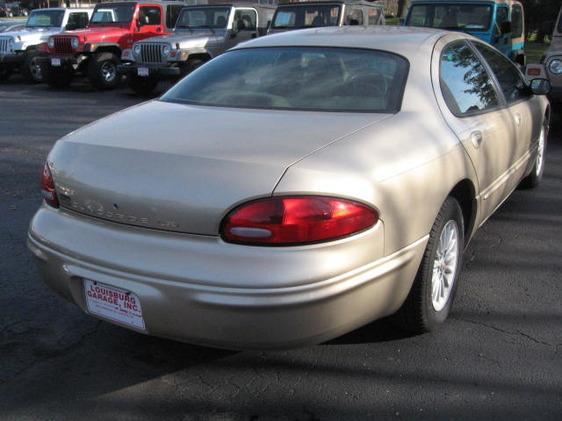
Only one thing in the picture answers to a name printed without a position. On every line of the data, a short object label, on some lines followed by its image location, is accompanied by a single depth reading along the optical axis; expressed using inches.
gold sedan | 92.3
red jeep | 563.5
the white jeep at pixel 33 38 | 629.0
